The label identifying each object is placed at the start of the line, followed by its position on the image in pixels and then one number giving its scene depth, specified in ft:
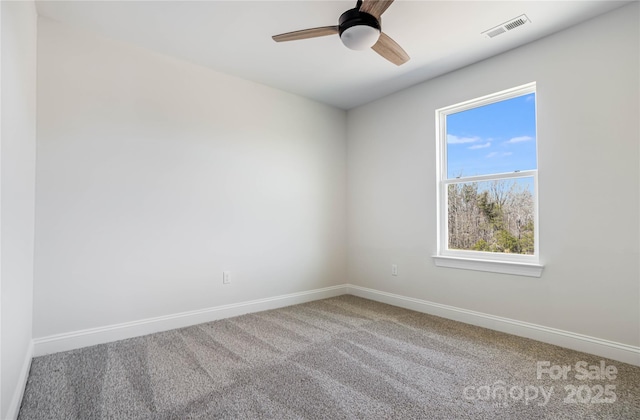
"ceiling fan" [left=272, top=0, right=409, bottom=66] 5.95
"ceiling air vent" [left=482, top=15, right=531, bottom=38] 7.61
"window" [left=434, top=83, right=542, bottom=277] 8.98
